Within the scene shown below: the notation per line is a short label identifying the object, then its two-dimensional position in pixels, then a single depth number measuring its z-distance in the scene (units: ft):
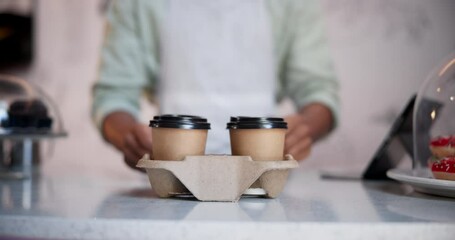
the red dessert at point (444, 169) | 2.64
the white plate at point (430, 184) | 2.45
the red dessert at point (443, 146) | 2.88
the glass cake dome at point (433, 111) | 3.32
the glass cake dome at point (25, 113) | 3.85
